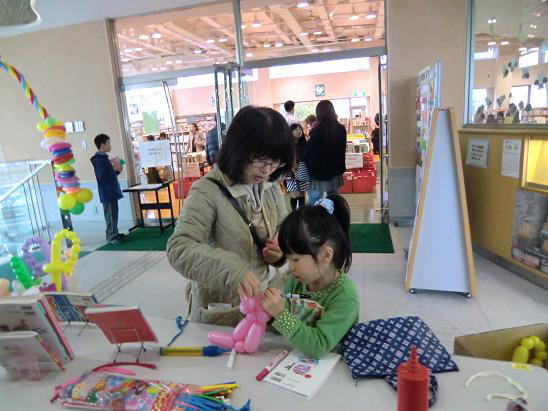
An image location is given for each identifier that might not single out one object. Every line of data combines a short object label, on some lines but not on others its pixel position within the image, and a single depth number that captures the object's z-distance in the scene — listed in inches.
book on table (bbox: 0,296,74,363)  44.1
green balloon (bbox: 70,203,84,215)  109.5
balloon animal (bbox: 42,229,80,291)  62.5
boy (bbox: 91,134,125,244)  198.4
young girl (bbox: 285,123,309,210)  199.8
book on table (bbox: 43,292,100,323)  54.2
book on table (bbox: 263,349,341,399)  41.2
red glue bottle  30.4
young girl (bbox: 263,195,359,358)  45.7
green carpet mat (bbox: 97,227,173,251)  193.8
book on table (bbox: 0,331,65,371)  44.6
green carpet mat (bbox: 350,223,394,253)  165.9
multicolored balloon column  100.3
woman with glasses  49.8
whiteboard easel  113.3
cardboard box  60.1
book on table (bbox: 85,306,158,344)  45.9
